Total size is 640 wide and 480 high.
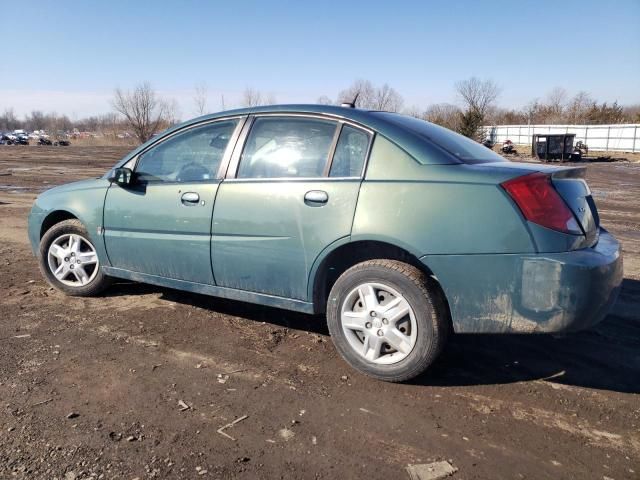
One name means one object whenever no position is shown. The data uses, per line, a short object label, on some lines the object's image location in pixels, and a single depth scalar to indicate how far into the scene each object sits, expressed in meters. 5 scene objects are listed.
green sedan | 2.93
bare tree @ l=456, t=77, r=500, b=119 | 67.01
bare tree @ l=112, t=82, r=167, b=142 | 52.91
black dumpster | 34.72
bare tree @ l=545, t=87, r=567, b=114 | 68.00
